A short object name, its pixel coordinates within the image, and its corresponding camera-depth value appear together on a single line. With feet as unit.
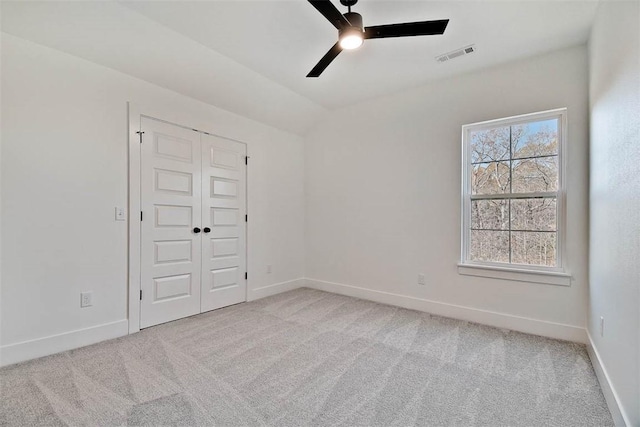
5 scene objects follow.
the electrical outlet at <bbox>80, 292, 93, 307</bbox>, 8.41
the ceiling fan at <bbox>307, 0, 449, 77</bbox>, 5.83
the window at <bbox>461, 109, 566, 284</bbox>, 9.26
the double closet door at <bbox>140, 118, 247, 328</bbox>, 9.89
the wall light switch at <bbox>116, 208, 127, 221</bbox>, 9.12
